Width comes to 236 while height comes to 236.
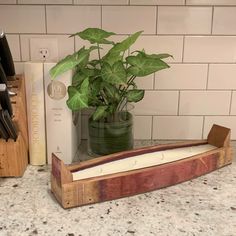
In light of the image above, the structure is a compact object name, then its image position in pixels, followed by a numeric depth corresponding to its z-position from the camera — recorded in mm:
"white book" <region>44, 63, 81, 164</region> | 868
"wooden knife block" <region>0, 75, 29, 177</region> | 825
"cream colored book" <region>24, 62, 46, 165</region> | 862
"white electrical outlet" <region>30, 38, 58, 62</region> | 1021
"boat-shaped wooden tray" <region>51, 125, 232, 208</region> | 728
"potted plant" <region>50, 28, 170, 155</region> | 827
